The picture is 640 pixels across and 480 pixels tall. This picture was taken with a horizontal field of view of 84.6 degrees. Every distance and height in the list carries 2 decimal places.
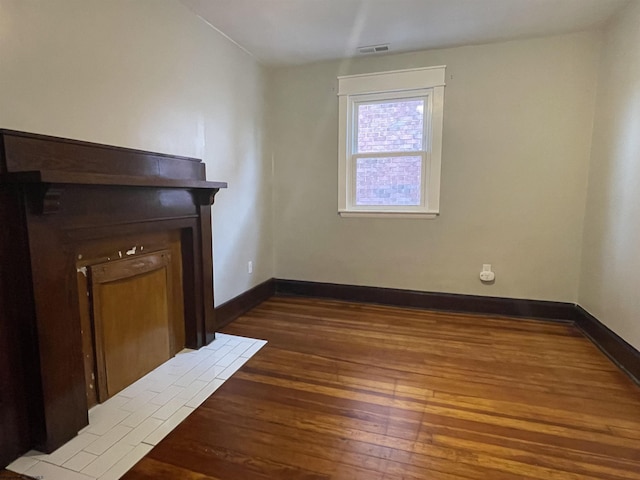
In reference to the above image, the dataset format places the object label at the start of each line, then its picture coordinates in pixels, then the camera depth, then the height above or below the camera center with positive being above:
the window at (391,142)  3.31 +0.54
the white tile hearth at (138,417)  1.46 -1.12
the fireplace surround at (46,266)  1.43 -0.30
